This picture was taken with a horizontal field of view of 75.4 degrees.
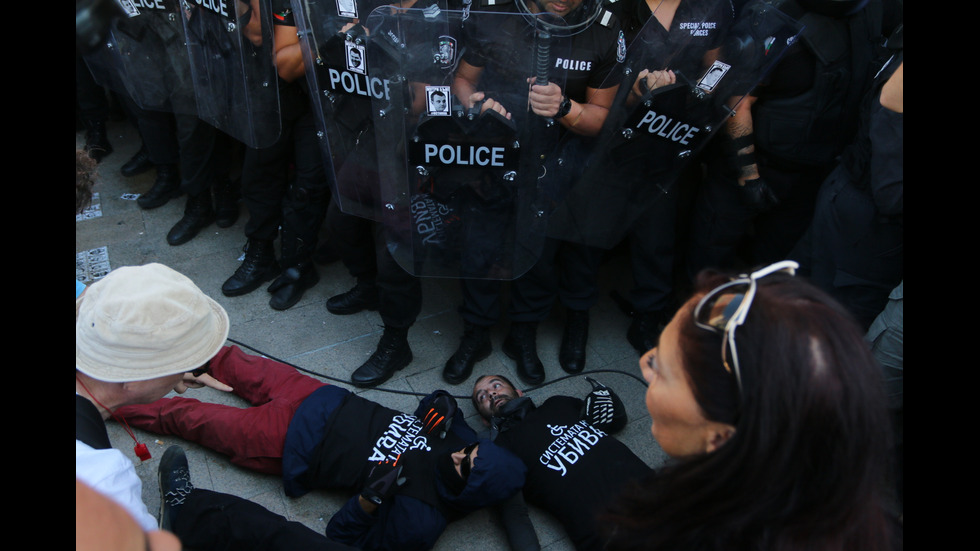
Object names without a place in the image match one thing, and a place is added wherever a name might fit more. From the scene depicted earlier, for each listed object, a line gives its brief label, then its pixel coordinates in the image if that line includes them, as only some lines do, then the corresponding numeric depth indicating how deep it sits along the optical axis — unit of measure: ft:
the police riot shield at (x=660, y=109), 7.43
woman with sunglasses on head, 3.27
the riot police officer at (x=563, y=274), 7.74
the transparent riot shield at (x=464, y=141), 6.40
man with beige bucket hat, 5.39
